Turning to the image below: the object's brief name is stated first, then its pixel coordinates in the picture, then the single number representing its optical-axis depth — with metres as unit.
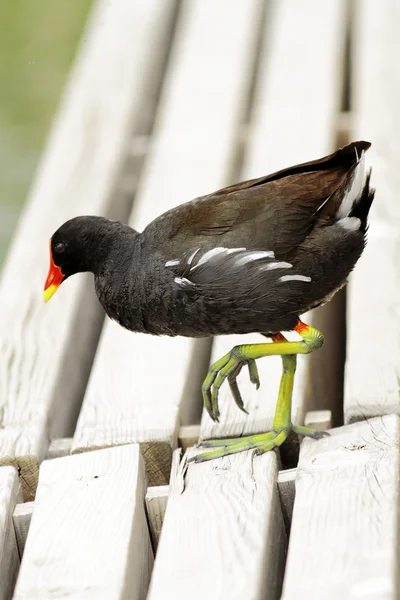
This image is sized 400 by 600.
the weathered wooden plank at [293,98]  5.28
